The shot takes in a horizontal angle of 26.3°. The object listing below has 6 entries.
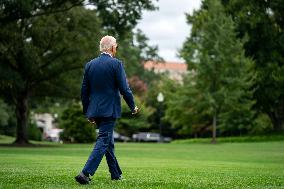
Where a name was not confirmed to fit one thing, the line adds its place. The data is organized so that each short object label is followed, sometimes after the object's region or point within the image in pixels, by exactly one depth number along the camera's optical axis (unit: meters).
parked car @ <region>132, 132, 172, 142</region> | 75.00
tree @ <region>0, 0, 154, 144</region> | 33.22
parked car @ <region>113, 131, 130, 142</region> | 79.11
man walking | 8.54
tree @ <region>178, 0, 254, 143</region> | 44.94
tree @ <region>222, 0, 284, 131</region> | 48.06
